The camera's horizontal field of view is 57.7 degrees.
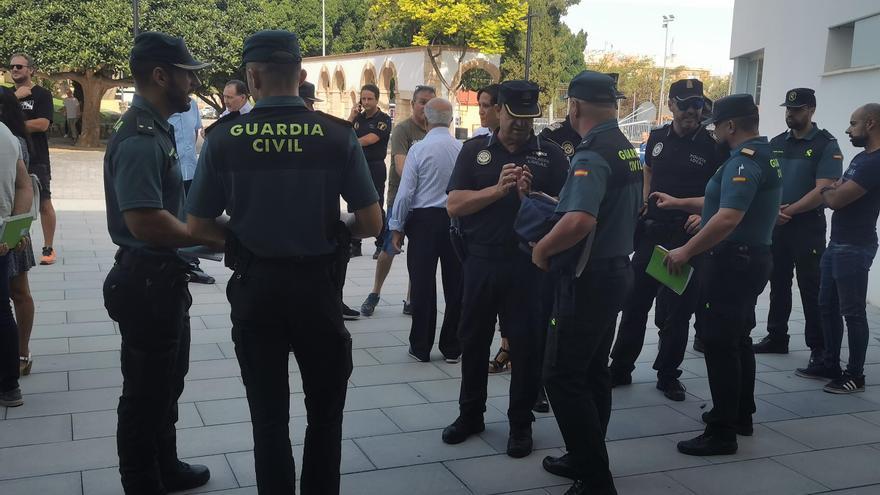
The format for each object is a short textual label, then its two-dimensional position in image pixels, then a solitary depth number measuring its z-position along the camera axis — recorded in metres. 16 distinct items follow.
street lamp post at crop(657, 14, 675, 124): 63.78
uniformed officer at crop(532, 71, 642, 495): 3.49
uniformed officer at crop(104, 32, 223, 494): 3.07
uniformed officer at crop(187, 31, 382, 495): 2.84
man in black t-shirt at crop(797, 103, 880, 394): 5.25
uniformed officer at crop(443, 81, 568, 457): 4.19
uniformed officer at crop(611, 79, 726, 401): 5.21
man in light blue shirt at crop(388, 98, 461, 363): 5.75
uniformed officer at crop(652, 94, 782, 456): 4.18
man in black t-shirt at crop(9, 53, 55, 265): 7.13
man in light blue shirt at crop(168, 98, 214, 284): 7.45
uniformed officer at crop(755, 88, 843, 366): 5.69
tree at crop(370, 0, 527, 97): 40.38
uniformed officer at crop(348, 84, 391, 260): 8.23
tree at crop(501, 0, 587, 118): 45.44
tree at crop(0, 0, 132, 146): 26.34
